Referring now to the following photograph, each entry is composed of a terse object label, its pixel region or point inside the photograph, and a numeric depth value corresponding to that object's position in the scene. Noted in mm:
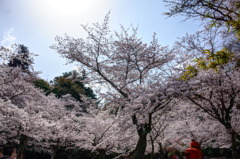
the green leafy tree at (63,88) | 25469
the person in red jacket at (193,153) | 4250
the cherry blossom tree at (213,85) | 5281
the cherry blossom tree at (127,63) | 6000
